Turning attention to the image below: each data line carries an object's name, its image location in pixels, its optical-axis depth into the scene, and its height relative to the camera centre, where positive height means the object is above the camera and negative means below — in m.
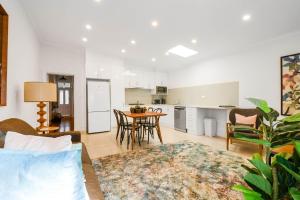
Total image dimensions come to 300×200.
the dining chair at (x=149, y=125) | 3.84 -0.64
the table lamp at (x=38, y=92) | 2.25 +0.12
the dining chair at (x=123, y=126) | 3.69 -0.64
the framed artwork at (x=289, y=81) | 3.21 +0.39
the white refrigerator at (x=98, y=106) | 4.81 -0.19
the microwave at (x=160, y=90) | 6.93 +0.45
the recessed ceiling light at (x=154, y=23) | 3.00 +1.51
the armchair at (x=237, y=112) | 3.36 -0.34
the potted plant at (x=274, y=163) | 0.65 -0.28
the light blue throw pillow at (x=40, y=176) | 0.68 -0.36
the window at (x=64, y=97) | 9.84 +0.19
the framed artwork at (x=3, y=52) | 1.72 +0.54
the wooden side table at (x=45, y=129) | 2.46 -0.47
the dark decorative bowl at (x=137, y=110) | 3.86 -0.25
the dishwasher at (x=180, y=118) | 5.36 -0.66
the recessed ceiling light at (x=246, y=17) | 2.68 +1.46
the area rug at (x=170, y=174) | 1.64 -0.99
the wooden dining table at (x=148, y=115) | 3.39 -0.42
